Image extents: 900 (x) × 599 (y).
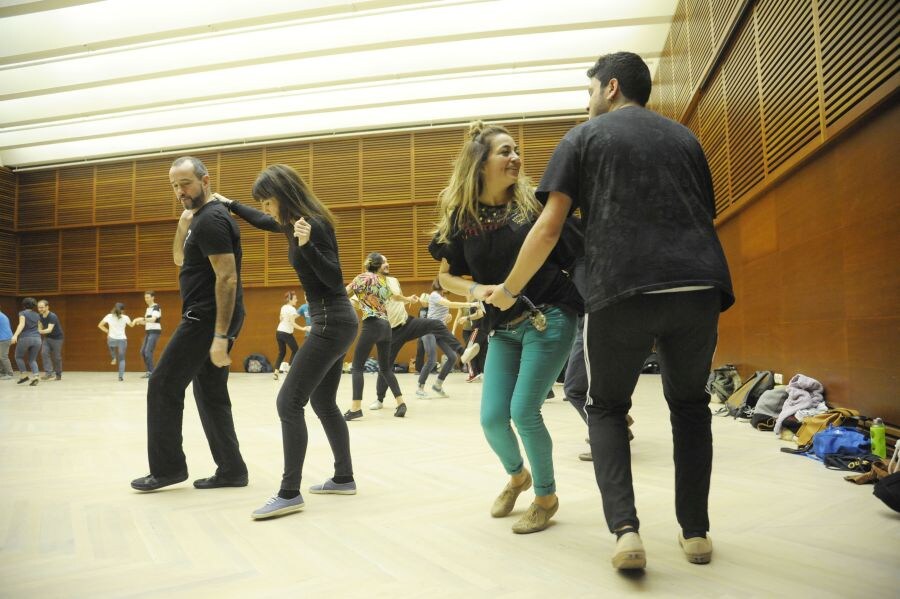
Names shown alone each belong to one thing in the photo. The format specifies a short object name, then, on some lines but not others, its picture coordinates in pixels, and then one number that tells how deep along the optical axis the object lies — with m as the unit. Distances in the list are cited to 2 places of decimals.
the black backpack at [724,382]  6.22
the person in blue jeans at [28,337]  10.00
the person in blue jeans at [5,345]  9.70
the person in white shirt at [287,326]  9.78
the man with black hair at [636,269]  1.69
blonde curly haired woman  2.20
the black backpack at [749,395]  5.27
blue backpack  3.32
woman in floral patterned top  5.35
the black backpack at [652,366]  10.75
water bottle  3.21
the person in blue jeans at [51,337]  10.60
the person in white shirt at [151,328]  10.62
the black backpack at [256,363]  13.29
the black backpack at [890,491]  2.27
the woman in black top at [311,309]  2.57
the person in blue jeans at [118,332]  10.93
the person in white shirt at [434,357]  7.24
